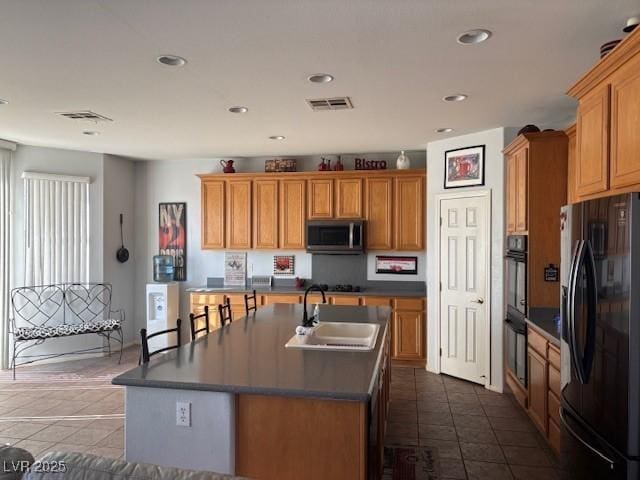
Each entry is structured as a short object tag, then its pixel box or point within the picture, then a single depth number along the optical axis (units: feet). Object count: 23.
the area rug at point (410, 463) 9.45
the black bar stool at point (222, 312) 12.01
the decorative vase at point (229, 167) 20.15
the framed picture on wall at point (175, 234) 21.38
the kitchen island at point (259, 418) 6.20
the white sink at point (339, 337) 8.54
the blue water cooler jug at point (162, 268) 20.81
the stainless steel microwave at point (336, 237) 18.44
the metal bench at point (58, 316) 17.16
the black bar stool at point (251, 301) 18.66
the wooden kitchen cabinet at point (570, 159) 11.51
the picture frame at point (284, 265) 20.52
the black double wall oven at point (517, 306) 12.32
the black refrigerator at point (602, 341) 5.69
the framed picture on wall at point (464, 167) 15.31
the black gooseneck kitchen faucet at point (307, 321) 10.21
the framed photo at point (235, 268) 20.88
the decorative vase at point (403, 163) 18.33
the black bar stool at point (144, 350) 7.54
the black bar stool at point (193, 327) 10.11
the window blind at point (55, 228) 17.87
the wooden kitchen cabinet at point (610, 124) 6.47
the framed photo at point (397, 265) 19.36
